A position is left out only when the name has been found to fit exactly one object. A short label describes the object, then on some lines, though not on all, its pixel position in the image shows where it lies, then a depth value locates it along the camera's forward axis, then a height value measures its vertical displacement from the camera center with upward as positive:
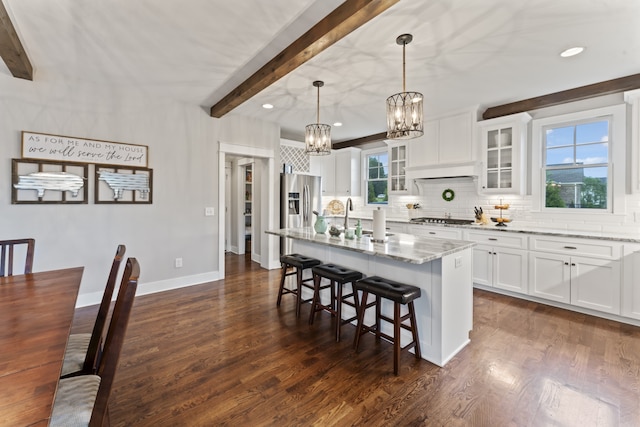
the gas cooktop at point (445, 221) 4.51 -0.19
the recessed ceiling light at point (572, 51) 2.60 +1.43
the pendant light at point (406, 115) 2.30 +0.75
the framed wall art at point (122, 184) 3.46 +0.31
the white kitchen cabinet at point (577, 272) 2.99 -0.69
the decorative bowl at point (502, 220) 4.10 -0.16
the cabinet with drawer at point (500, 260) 3.58 -0.66
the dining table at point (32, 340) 0.76 -0.49
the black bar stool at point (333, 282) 2.58 -0.69
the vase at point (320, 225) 3.33 -0.18
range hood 4.21 +0.60
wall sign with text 3.07 +0.68
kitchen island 2.24 -0.58
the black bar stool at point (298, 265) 3.13 -0.60
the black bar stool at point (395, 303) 2.11 -0.75
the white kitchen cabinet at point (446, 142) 4.25 +1.04
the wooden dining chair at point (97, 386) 0.98 -0.69
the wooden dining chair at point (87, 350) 1.43 -0.72
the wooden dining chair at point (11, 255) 1.98 -0.32
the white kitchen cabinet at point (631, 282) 2.86 -0.73
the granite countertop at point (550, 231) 2.98 -0.27
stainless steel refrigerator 5.26 +0.16
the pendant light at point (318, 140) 3.22 +0.77
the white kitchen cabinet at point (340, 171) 6.28 +0.83
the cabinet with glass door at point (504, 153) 3.89 +0.77
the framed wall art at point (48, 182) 3.01 +0.30
